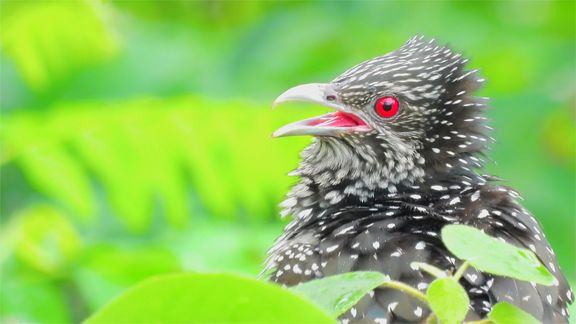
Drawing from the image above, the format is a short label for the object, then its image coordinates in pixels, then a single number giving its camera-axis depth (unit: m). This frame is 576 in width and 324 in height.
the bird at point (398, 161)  7.57
